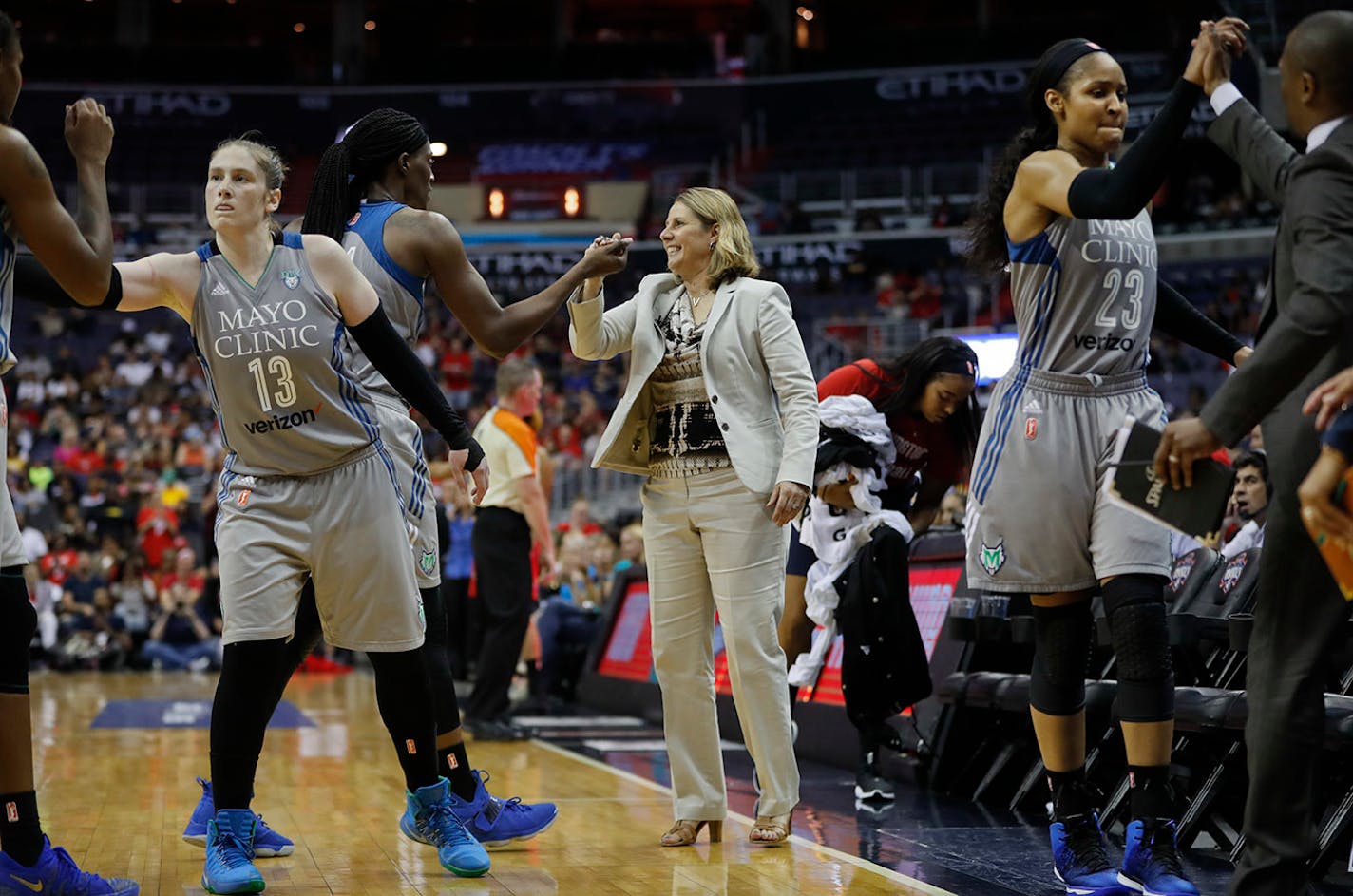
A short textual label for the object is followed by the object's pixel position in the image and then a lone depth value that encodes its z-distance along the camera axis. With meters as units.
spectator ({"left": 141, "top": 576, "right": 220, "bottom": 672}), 15.14
